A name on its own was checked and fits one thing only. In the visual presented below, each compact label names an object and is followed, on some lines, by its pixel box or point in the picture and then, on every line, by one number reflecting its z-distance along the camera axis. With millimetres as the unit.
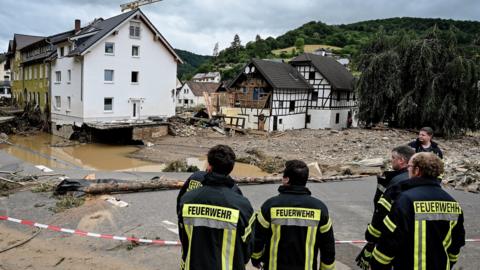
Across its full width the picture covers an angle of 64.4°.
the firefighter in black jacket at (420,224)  3150
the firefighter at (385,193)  3688
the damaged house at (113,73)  29781
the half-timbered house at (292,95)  35781
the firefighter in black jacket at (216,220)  3090
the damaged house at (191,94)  73438
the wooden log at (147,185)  9318
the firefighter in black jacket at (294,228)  3297
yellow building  37741
